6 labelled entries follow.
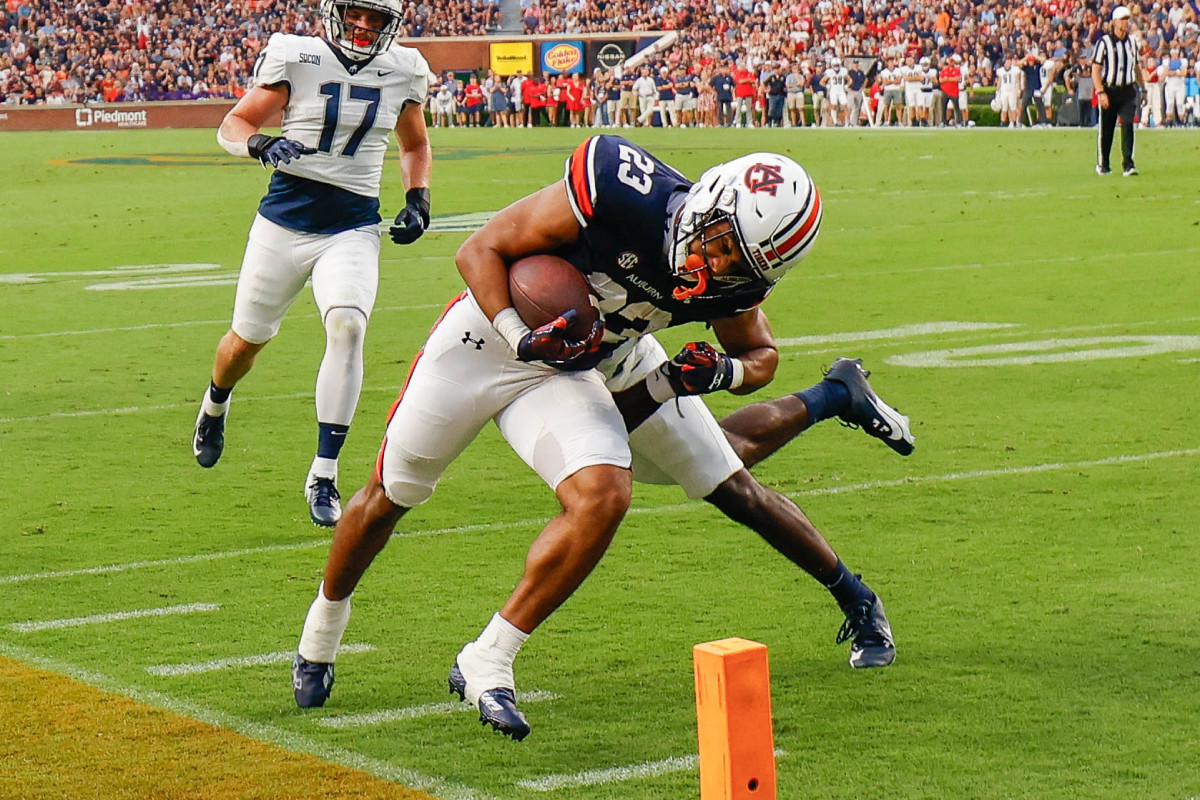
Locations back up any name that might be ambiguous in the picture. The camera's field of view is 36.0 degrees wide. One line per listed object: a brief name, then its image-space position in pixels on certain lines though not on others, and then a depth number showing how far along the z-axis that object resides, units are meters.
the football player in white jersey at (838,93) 35.41
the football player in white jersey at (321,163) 6.75
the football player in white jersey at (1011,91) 31.39
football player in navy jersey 3.86
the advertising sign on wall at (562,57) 43.69
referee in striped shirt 17.67
